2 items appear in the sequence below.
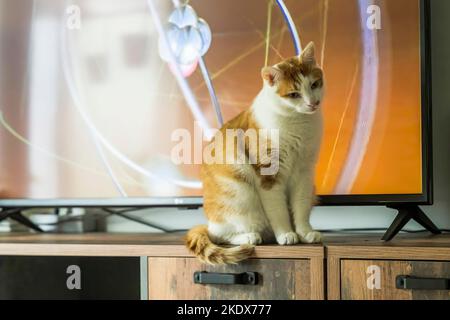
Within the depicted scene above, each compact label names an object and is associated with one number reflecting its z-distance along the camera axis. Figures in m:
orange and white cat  2.11
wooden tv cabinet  2.05
